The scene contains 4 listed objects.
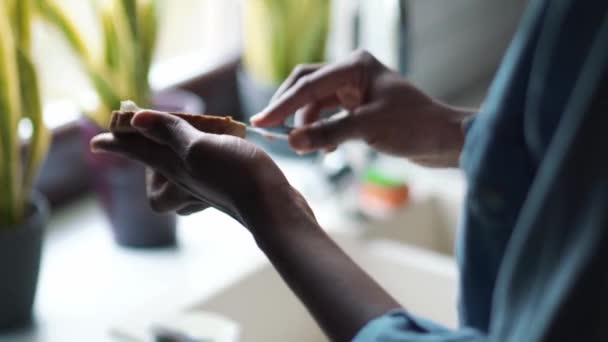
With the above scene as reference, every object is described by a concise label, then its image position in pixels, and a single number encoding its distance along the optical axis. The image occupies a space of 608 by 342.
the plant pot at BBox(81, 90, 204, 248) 1.83
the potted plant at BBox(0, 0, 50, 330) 1.64
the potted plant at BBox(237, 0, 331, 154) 2.12
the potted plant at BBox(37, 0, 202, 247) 1.75
